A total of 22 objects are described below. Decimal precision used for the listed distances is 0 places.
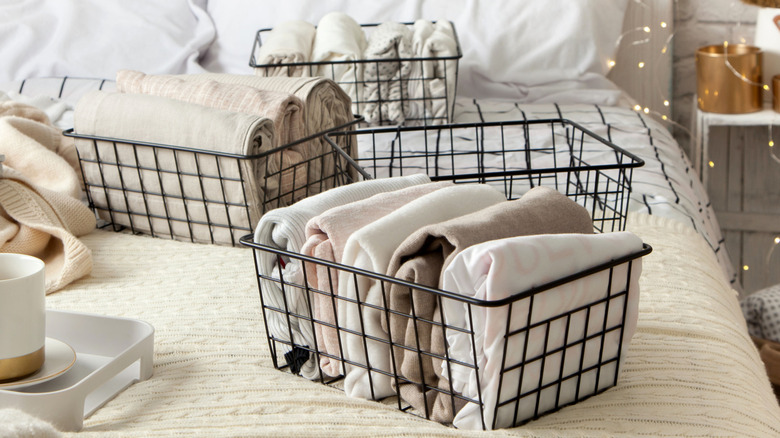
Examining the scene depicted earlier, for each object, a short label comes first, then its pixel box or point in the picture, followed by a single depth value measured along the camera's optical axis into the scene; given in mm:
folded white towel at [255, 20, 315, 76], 2911
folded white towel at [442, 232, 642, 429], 1639
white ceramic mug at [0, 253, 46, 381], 1815
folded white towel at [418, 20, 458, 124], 2963
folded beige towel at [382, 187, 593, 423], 1738
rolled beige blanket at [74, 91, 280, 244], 2550
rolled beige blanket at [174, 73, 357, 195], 2651
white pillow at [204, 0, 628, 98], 3143
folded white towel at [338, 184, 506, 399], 1824
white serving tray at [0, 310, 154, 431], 1767
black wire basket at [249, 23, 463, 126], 2948
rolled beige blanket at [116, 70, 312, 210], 2584
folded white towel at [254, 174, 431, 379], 1992
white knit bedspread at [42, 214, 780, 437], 1801
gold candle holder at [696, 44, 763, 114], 3163
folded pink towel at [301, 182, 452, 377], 1907
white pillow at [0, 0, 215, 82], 3222
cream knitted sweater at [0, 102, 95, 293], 2494
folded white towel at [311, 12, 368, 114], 2933
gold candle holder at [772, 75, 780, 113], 3169
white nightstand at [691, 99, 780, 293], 3402
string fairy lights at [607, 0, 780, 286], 3373
